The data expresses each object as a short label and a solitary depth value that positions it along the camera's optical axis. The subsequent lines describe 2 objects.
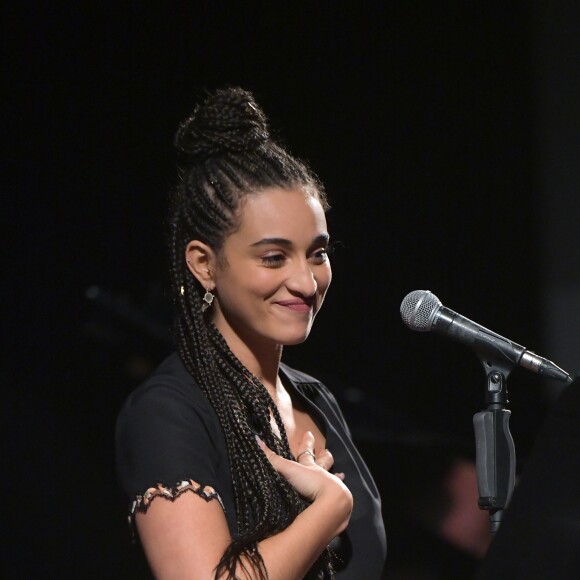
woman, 5.21
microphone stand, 5.19
